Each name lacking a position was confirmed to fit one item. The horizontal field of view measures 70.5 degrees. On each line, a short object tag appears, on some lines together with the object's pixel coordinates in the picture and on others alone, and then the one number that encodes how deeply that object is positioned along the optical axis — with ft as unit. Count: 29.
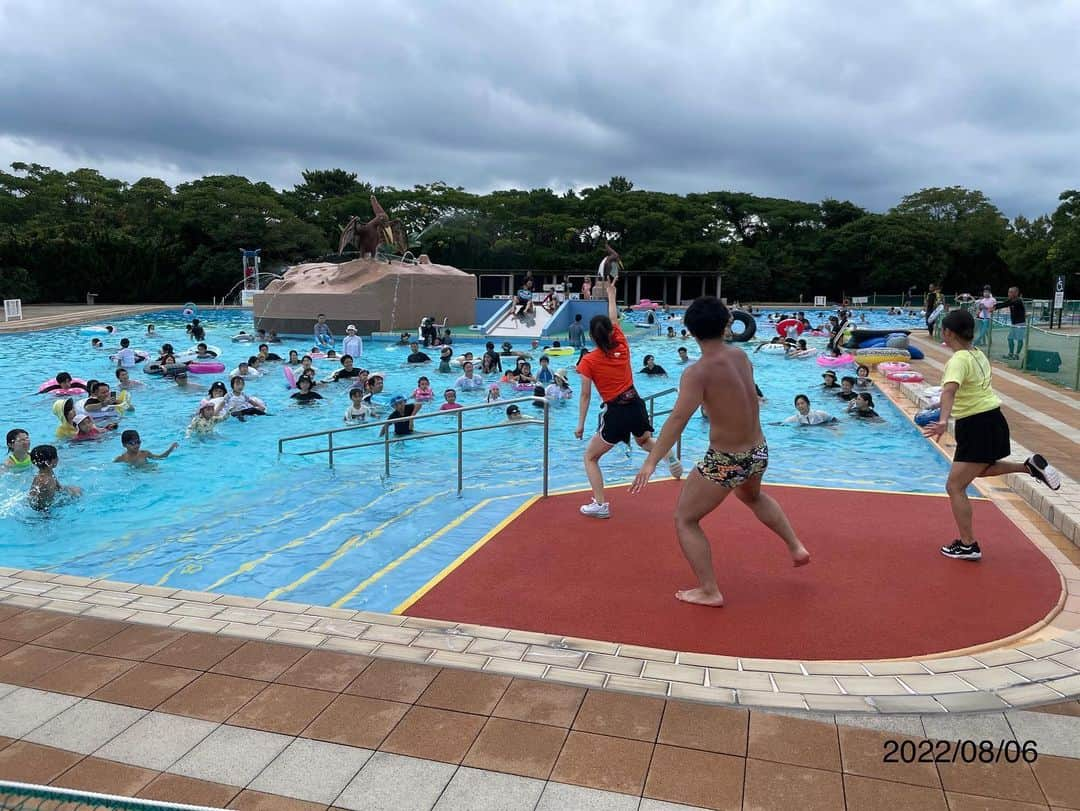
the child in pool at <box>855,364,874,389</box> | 54.13
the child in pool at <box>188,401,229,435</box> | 43.70
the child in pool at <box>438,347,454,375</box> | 69.15
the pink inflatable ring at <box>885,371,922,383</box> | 54.95
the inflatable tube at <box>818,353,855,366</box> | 75.13
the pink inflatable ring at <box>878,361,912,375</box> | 58.49
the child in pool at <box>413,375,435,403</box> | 49.52
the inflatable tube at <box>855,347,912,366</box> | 68.28
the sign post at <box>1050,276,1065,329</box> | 83.41
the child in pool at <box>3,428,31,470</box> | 31.96
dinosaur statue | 107.24
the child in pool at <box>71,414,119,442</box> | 39.96
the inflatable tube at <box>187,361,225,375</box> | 67.82
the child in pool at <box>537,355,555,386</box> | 54.34
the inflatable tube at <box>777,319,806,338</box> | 98.84
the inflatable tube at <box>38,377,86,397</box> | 53.67
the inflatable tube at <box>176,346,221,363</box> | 72.80
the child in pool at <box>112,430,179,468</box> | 34.71
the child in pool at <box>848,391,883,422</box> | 44.75
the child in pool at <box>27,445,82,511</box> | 28.89
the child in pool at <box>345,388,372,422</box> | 42.73
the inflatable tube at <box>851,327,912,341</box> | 87.86
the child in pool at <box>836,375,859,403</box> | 49.29
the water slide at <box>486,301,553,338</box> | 103.76
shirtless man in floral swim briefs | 14.17
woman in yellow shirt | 16.93
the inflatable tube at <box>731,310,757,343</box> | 95.95
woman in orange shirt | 21.63
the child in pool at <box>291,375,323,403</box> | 53.16
